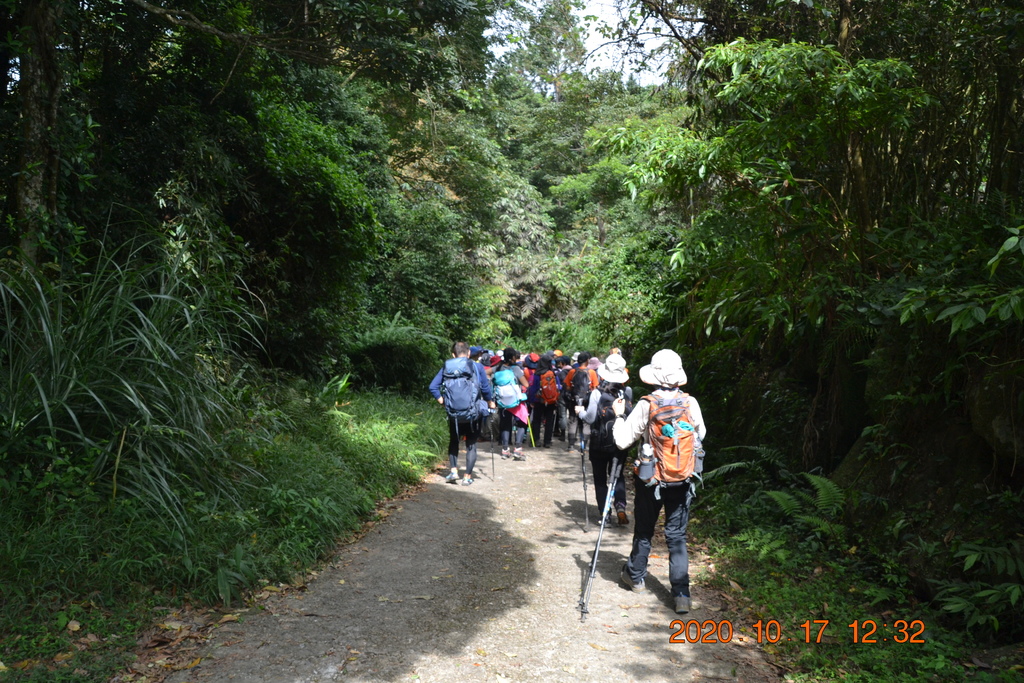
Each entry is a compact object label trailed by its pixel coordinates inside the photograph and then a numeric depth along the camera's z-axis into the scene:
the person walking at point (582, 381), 11.69
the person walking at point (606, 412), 7.18
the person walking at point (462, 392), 9.41
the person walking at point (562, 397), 13.76
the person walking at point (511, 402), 12.12
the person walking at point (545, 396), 13.36
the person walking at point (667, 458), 5.47
